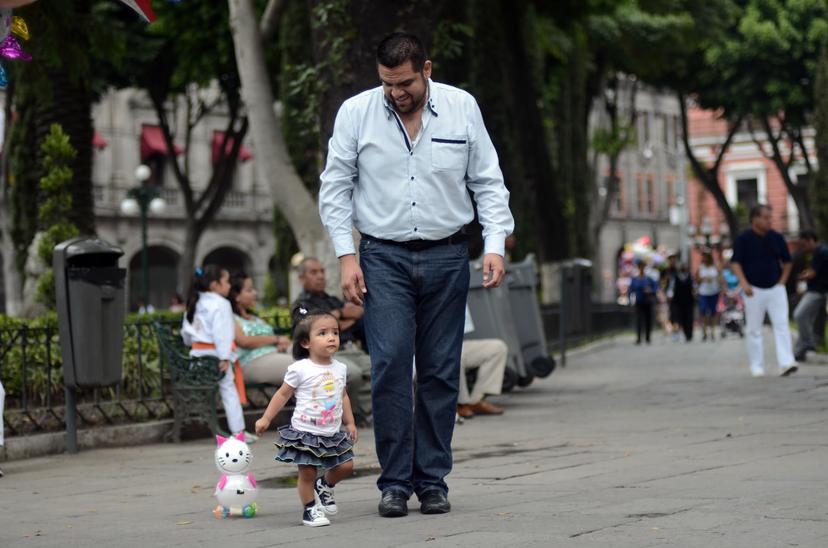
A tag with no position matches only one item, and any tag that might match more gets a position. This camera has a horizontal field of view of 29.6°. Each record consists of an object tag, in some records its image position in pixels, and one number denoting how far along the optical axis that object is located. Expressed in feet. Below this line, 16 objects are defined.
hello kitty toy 22.61
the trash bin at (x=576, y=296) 76.84
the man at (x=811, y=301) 63.05
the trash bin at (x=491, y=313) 45.73
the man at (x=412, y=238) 22.17
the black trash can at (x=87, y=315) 35.60
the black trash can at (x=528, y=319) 50.03
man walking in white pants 54.60
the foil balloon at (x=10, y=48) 21.53
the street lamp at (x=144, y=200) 118.21
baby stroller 103.86
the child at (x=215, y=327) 38.19
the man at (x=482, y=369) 42.57
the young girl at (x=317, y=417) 21.88
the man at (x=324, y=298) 40.34
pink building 261.85
